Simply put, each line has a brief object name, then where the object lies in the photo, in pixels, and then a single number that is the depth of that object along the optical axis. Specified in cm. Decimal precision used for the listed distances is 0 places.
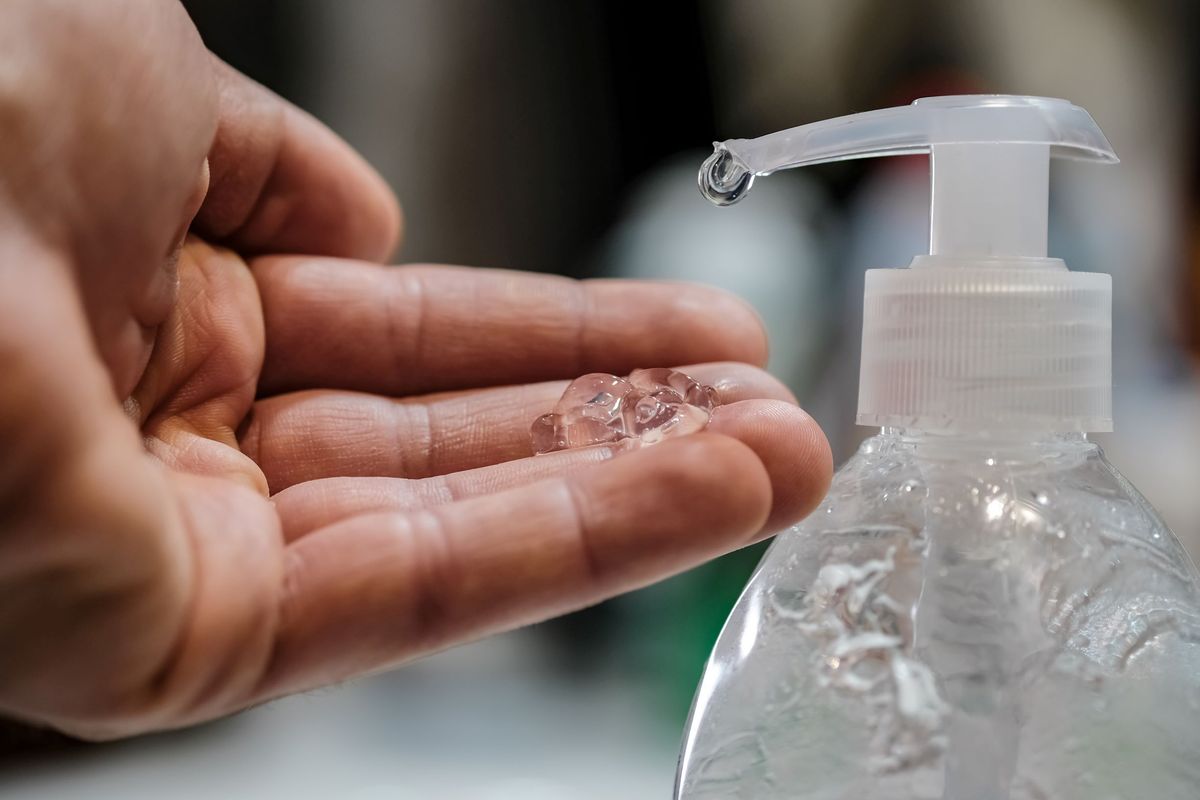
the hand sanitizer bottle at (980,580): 30
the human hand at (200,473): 27
